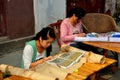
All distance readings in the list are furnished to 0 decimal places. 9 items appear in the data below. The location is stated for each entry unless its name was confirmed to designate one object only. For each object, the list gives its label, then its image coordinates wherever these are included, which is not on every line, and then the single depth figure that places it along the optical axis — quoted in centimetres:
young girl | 208
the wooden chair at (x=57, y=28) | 307
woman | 285
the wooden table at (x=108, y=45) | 246
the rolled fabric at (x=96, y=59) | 204
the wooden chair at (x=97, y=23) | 342
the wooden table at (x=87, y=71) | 178
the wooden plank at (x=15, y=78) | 176
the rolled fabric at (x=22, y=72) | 167
